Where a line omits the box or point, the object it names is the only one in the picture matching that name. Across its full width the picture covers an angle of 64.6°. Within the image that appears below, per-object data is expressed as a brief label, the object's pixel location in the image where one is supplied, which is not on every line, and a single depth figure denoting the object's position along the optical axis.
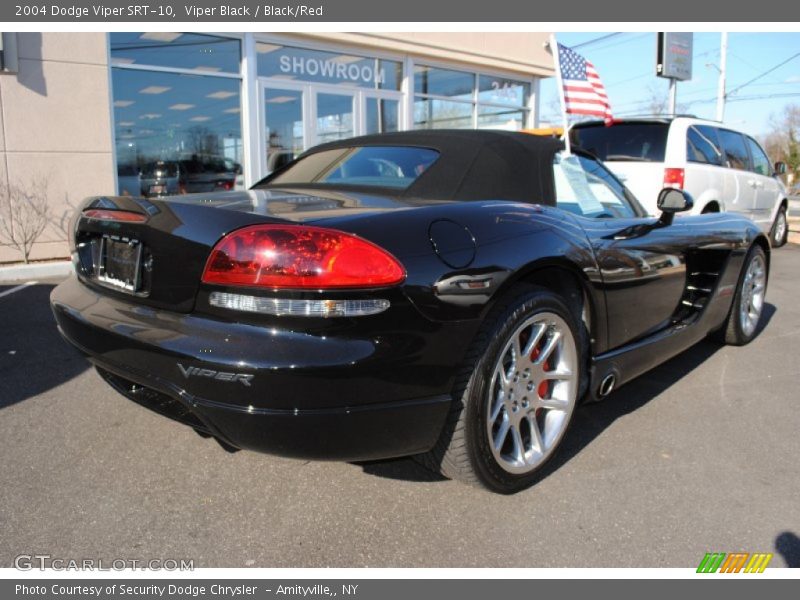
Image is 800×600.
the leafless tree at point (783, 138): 38.16
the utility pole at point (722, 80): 31.44
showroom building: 7.82
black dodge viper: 1.95
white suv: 7.41
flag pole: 4.43
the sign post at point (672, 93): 16.45
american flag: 4.77
